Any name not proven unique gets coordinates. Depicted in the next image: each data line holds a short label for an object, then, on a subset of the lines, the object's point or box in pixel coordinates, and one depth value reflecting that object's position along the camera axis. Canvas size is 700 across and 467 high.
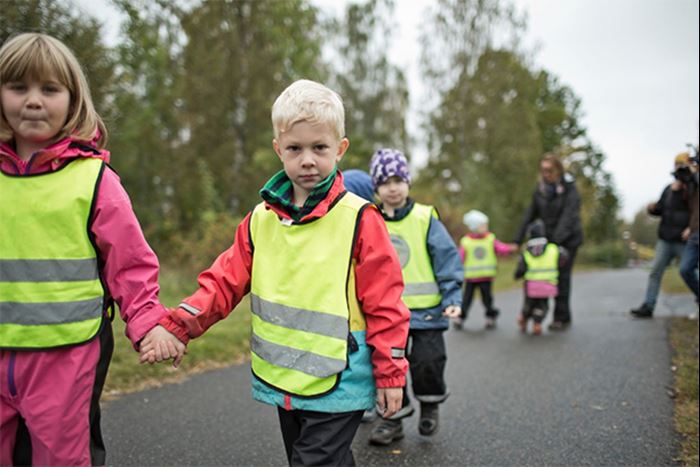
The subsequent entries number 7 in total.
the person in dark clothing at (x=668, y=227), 8.03
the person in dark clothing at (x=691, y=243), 7.17
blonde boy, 2.37
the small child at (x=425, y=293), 3.89
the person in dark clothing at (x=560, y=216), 8.48
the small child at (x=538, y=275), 8.26
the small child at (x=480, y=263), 8.99
